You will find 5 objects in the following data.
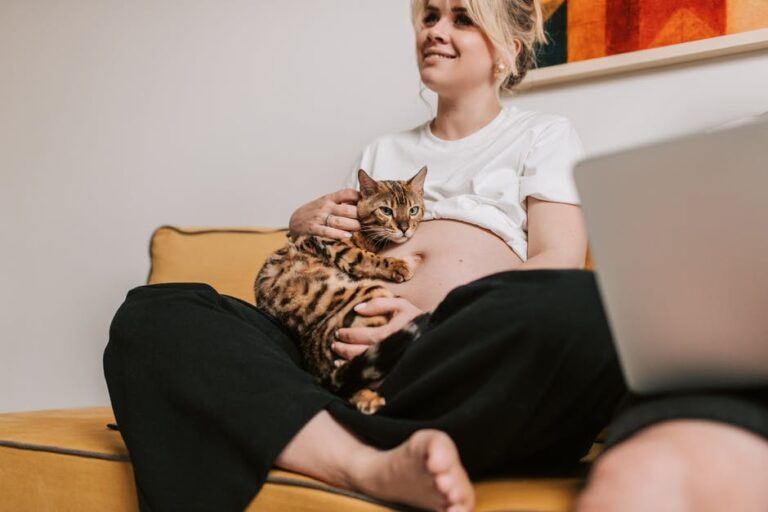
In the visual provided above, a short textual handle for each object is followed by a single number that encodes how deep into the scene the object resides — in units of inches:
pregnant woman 34.2
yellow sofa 35.4
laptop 23.2
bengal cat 43.8
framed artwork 62.0
